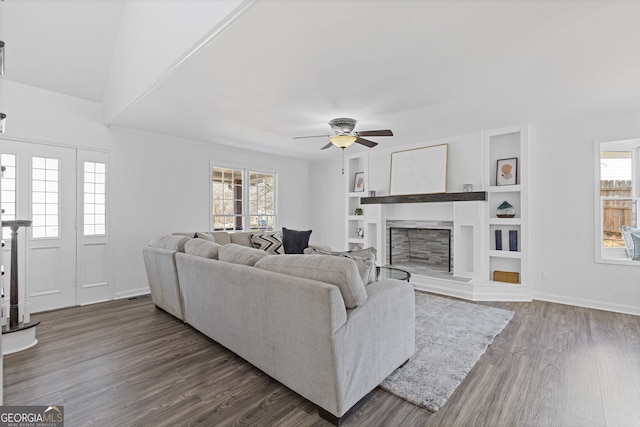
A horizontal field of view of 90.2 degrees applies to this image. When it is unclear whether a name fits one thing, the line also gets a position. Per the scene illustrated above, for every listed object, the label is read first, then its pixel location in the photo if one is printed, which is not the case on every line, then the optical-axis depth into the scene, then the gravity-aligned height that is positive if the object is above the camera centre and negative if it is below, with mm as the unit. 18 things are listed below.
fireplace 5680 -589
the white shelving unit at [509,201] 4621 +186
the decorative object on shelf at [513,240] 4762 -376
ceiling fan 3961 +1022
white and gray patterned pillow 5090 -460
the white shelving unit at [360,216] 6247 -14
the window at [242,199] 5954 +290
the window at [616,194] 4164 +285
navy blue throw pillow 5316 -457
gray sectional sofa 1887 -725
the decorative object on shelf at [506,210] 4773 +73
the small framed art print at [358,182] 6732 +693
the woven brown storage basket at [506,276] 4727 -921
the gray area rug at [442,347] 2227 -1202
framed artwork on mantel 5430 +779
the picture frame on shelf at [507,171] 4796 +661
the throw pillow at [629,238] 4059 -294
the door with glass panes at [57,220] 3861 -97
